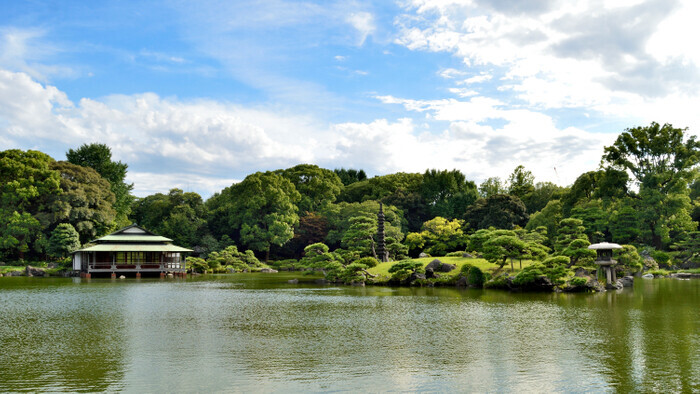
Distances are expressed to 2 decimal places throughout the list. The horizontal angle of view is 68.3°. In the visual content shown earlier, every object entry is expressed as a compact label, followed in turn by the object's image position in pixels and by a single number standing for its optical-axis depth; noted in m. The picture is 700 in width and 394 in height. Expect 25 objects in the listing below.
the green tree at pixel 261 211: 55.19
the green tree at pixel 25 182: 46.56
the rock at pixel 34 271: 43.03
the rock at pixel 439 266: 31.58
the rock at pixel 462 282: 30.25
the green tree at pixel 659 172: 41.09
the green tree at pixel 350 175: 82.69
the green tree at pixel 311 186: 63.97
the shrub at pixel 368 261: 35.12
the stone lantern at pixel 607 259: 27.52
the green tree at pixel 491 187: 67.89
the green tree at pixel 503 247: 28.73
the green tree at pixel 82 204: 47.62
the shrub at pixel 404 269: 30.95
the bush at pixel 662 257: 40.03
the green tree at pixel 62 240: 46.00
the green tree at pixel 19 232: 45.50
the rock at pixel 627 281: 29.36
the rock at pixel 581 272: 27.97
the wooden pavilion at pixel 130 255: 42.75
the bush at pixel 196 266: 47.34
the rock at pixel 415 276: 31.14
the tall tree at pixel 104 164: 60.16
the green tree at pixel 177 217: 58.03
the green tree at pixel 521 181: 65.74
